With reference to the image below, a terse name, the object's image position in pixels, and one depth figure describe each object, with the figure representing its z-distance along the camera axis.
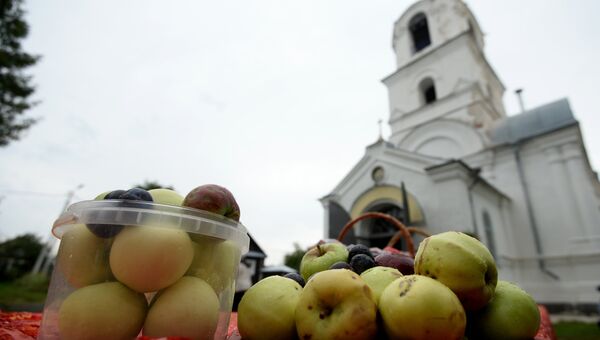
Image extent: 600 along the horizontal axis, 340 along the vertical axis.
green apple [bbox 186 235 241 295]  0.23
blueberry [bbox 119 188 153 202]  0.24
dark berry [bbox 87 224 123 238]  0.22
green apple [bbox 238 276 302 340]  0.24
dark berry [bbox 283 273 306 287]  0.32
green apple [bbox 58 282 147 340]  0.19
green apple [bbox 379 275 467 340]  0.20
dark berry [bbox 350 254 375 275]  0.33
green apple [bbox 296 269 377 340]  0.21
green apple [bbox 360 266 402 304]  0.26
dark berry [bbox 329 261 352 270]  0.29
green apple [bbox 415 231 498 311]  0.24
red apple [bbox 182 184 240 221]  0.26
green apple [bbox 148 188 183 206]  0.28
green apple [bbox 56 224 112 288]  0.22
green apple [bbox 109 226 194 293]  0.21
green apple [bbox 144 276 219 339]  0.20
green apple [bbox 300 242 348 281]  0.35
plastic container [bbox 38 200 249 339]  0.20
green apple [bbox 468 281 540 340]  0.24
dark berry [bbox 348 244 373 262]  0.37
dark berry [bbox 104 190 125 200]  0.25
